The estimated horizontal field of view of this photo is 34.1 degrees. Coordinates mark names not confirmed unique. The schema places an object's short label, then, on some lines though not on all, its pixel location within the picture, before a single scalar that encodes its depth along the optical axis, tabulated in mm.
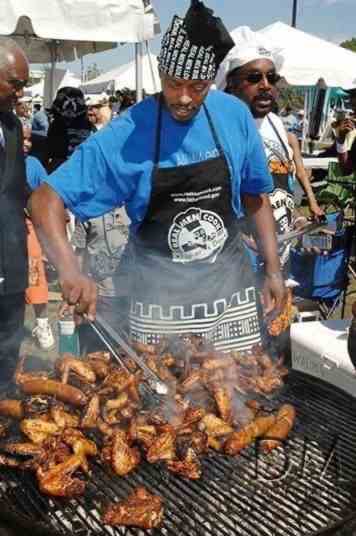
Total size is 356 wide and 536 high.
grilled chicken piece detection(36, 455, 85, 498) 2229
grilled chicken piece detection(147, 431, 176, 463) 2461
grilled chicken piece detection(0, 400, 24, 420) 2727
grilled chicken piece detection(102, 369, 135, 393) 2865
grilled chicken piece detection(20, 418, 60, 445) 2529
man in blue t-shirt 2887
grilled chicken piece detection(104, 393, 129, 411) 2740
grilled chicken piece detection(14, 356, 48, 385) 2934
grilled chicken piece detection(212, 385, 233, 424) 2739
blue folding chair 6000
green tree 70350
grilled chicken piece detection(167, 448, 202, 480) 2408
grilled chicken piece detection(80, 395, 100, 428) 2662
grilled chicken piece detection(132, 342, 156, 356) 3190
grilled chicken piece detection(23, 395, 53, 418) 2709
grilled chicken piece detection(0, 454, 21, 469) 2430
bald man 4153
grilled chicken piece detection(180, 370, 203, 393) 2959
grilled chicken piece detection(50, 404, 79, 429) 2629
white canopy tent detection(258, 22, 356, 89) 12938
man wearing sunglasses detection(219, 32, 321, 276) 4129
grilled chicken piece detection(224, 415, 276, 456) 2545
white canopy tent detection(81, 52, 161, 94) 22766
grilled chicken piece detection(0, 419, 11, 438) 2641
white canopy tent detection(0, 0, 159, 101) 6090
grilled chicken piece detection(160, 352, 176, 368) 3151
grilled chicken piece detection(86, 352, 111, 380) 3062
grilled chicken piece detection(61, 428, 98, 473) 2422
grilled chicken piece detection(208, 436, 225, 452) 2596
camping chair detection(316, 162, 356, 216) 11271
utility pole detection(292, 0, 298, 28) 34375
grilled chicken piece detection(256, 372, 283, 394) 3094
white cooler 4340
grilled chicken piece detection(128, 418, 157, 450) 2539
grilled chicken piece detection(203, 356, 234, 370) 3082
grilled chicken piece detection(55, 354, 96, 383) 2959
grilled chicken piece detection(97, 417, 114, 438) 2604
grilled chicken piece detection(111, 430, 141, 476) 2406
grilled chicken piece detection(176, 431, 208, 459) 2475
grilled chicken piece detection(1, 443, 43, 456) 2436
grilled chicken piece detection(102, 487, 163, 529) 2090
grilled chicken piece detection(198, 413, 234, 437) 2632
